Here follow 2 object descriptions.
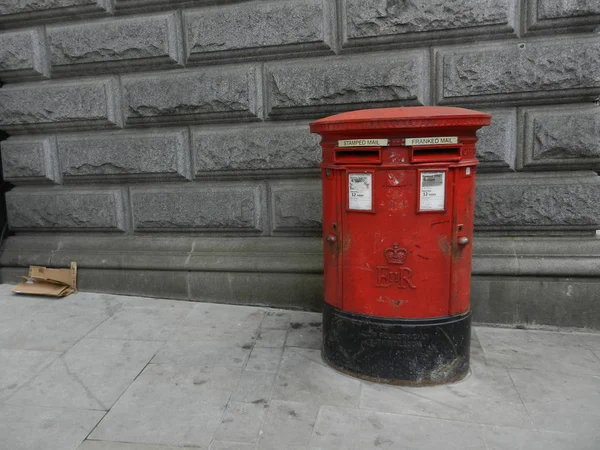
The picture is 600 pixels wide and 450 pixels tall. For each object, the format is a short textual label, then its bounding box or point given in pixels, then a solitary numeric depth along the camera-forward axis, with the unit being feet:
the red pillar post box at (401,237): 8.91
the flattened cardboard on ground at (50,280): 15.25
